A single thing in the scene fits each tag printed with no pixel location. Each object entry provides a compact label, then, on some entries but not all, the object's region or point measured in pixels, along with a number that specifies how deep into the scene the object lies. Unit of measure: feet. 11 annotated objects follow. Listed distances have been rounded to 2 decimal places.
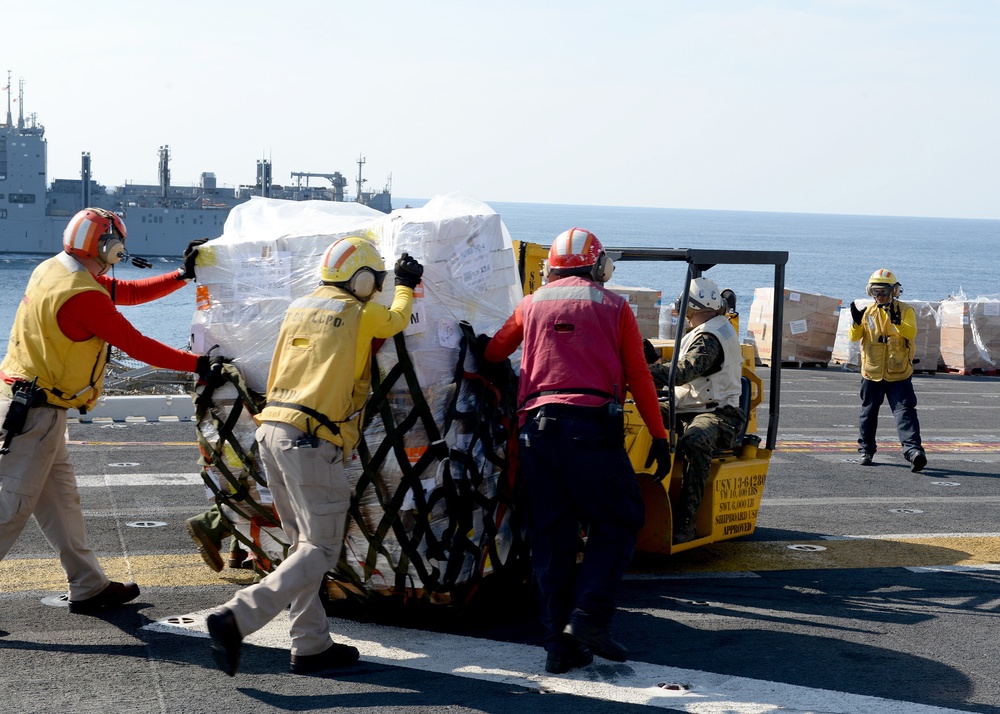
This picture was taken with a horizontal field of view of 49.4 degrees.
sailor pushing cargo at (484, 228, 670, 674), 16.85
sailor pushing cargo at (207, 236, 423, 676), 16.35
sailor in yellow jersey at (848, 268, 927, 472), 37.58
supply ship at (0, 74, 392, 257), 376.07
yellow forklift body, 21.83
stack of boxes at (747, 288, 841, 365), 79.36
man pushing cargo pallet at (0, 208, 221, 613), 18.22
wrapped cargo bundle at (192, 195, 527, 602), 17.70
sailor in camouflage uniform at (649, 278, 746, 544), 22.54
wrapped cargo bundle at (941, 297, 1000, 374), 76.59
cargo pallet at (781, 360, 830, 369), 80.84
